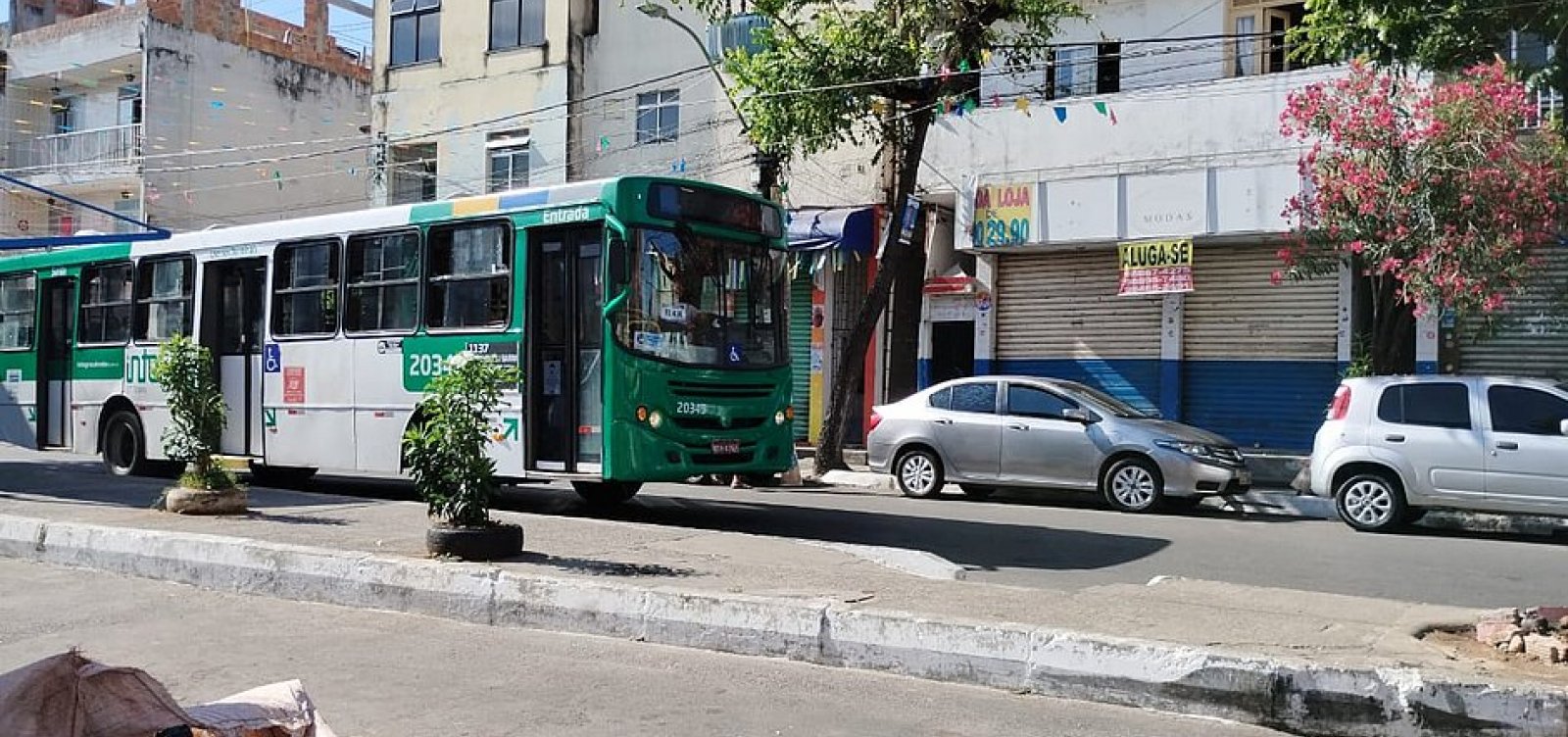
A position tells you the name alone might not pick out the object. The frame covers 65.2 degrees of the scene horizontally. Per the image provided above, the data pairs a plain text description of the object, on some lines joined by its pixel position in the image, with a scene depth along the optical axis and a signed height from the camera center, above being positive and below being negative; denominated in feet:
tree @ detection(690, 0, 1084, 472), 52.85 +13.91
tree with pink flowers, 43.27 +7.47
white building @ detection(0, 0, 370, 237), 98.07 +22.52
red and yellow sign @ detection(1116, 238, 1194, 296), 59.11 +6.00
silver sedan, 44.24 -2.17
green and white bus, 34.55 +1.81
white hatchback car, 37.40 -1.78
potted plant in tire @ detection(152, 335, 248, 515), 33.37 -1.23
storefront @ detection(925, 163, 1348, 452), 57.98 +4.61
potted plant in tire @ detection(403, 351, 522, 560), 25.53 -1.62
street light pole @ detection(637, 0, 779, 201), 59.47 +10.85
